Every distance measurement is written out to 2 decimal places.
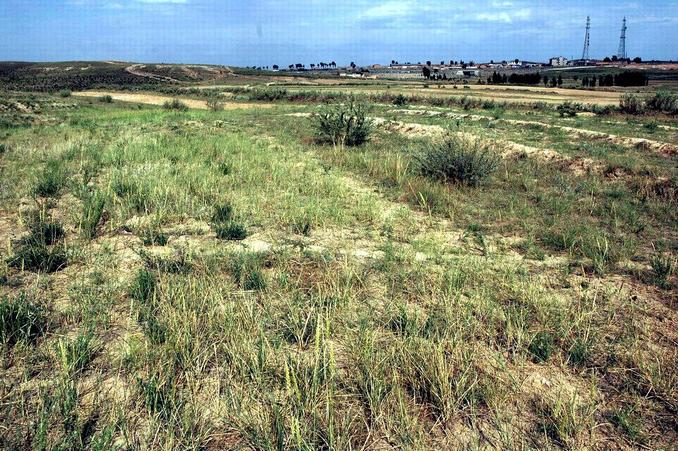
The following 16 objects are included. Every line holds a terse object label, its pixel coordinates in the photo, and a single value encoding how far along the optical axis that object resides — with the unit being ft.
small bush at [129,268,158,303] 13.41
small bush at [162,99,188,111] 118.62
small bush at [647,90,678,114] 81.88
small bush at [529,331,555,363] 11.31
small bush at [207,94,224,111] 111.65
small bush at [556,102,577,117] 85.40
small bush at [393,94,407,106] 119.14
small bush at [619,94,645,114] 86.14
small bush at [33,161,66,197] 25.96
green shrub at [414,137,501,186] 30.09
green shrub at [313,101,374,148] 47.81
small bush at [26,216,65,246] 18.11
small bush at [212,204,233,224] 21.40
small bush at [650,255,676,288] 15.71
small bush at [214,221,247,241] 19.31
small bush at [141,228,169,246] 18.37
